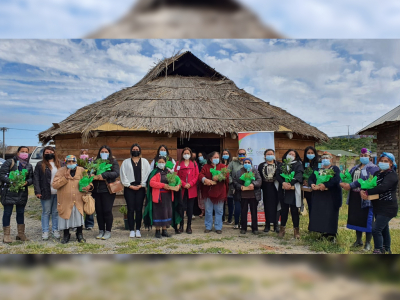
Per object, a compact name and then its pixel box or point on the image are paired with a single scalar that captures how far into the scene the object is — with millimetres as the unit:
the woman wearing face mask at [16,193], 5988
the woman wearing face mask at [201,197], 7301
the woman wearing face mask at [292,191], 6246
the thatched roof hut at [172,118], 8766
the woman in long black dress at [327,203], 5859
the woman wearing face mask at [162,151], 6580
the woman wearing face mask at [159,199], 6367
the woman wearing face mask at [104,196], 6304
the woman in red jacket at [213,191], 6867
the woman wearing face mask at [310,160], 6348
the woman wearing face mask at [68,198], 5910
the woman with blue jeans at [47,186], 6219
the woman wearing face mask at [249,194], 6722
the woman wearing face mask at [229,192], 7621
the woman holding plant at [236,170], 7047
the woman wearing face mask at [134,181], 6480
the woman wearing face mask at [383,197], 4930
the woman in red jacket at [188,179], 6926
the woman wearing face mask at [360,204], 5445
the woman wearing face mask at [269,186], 6770
